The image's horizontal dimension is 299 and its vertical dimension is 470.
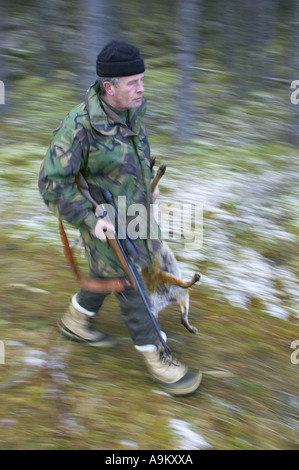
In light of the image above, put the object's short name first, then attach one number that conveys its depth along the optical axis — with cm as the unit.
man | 301
